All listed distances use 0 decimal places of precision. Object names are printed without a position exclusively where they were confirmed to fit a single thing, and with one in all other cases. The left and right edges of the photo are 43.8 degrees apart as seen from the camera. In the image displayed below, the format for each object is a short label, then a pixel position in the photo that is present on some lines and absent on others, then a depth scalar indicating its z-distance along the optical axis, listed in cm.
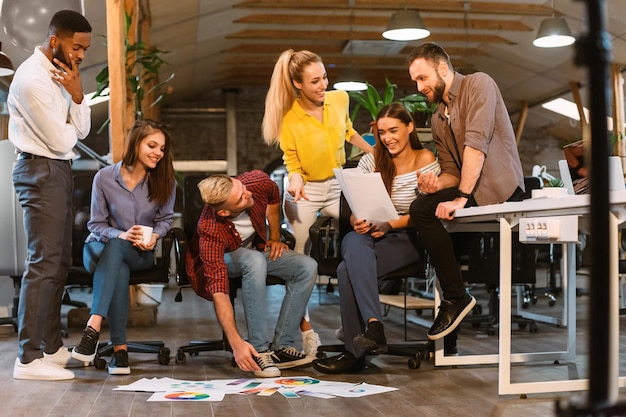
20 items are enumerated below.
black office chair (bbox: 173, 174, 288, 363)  345
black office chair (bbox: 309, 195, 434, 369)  328
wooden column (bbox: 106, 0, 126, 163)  447
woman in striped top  312
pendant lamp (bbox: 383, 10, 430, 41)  684
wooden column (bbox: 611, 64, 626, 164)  1001
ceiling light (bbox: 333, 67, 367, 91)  920
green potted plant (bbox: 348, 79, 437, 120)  512
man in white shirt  309
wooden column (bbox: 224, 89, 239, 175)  1477
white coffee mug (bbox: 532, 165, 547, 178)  651
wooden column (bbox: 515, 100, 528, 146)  1381
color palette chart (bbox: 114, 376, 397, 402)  270
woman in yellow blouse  350
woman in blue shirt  326
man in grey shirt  294
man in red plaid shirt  311
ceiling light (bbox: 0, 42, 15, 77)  460
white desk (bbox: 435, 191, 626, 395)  219
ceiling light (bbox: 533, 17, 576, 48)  708
